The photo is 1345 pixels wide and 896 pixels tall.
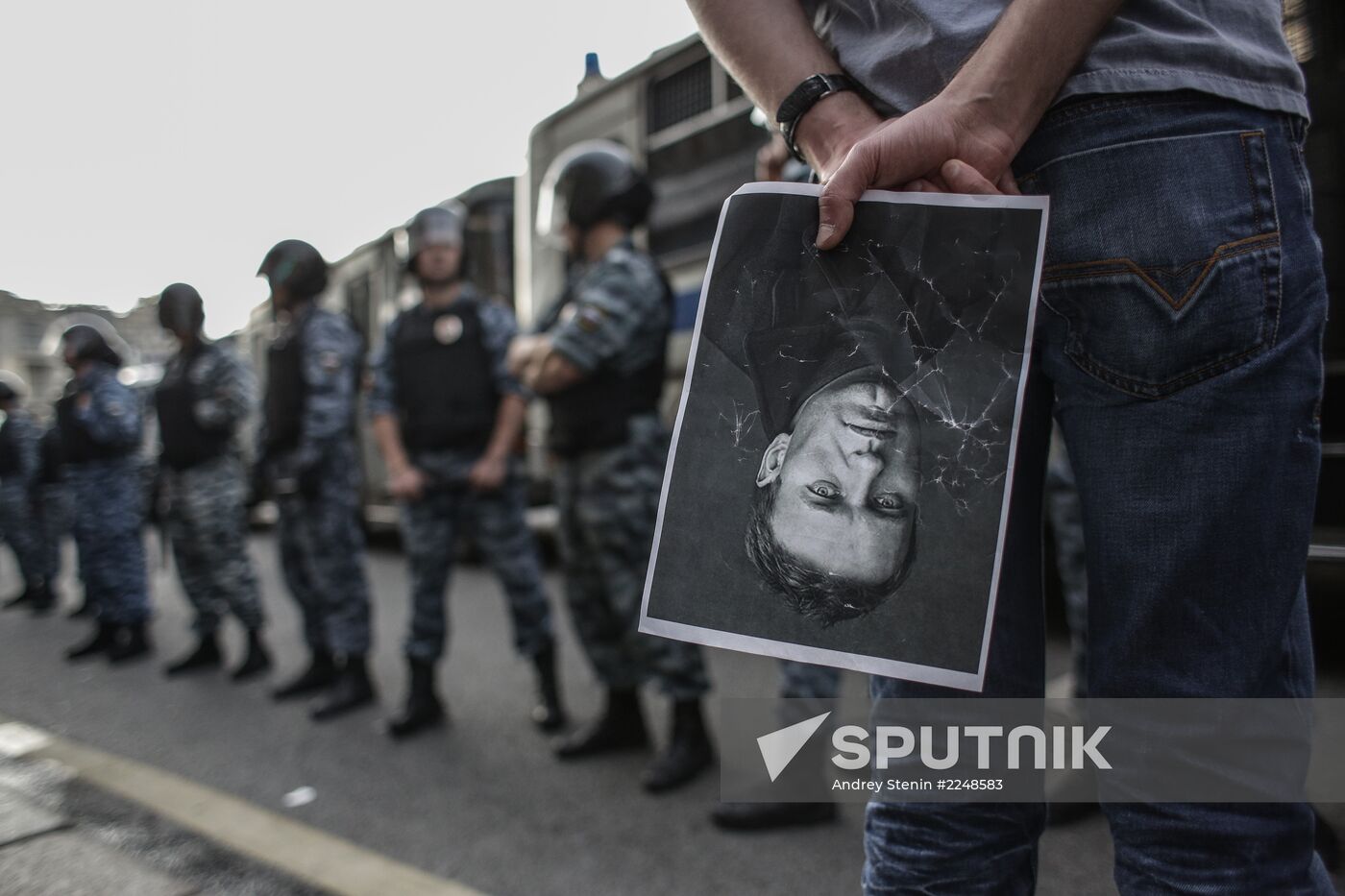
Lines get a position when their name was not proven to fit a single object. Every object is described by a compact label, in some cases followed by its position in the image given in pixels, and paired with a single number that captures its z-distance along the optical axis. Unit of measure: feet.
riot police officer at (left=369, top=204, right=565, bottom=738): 10.34
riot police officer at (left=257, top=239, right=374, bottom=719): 11.60
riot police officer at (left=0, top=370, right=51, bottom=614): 21.39
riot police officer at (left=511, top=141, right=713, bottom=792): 8.45
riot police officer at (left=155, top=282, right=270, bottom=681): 13.50
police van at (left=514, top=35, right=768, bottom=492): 14.07
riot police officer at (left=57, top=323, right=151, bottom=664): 15.44
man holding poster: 2.64
